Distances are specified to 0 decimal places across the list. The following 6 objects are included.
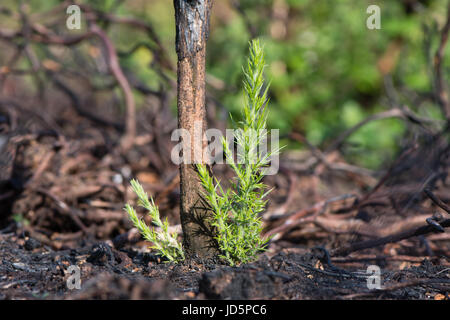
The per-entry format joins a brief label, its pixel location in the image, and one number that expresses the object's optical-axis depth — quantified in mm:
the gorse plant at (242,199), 940
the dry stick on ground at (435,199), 1014
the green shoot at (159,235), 968
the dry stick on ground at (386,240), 990
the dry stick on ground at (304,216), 1110
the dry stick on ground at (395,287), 934
